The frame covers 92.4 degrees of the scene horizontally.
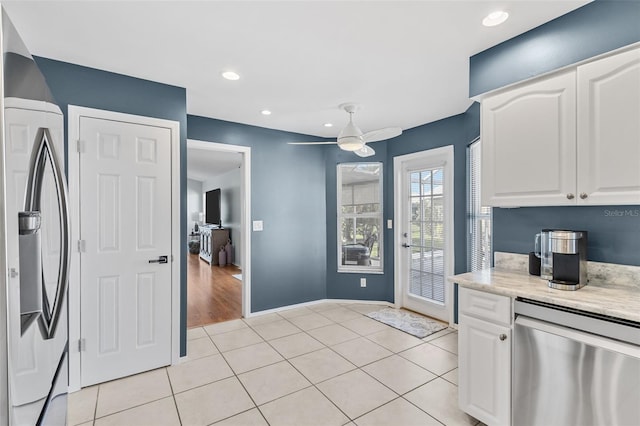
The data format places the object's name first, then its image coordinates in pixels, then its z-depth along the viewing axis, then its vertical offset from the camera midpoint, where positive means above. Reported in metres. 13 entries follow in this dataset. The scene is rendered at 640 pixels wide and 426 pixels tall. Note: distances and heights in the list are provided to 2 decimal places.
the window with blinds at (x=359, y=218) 4.51 -0.11
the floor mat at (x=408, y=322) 3.46 -1.35
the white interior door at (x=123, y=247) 2.37 -0.29
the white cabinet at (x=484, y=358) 1.70 -0.87
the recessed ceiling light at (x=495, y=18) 1.75 +1.12
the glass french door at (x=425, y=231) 3.75 -0.27
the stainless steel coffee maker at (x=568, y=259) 1.68 -0.28
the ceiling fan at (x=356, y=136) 2.92 +0.72
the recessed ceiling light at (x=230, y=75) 2.51 +1.13
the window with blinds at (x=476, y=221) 3.14 -0.13
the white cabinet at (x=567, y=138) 1.54 +0.40
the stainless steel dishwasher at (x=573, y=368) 1.32 -0.75
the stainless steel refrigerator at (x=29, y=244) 0.75 -0.09
